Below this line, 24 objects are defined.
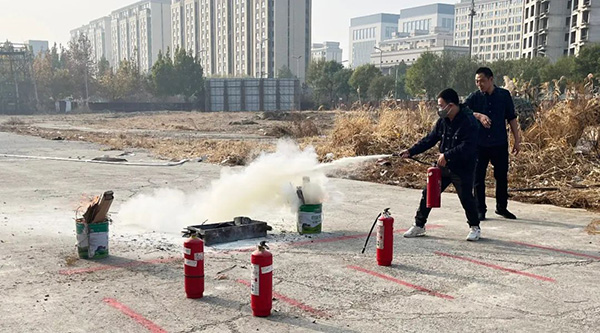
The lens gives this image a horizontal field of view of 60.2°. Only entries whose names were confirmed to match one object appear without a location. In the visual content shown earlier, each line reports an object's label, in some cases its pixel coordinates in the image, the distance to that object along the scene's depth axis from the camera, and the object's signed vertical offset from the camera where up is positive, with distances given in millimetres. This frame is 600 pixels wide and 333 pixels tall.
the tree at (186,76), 84312 +4808
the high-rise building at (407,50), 158625 +17531
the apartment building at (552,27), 86750 +13367
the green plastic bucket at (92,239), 5617 -1466
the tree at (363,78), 81188 +4349
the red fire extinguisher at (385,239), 5379 -1386
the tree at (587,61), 55988 +4945
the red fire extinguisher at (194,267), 4465 -1387
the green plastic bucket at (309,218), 6730 -1476
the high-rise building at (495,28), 175288 +27860
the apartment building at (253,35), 135750 +19356
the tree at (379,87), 77812 +2812
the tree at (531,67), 60562 +4727
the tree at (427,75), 65062 +3951
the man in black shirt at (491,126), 7617 -288
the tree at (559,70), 58406 +4142
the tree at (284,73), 116862 +7403
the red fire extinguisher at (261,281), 4074 -1384
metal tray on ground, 6238 -1540
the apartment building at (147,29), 180000 +27141
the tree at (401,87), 85750 +3096
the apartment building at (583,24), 77812 +12696
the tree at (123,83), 85375 +3530
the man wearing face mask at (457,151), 6324 -553
